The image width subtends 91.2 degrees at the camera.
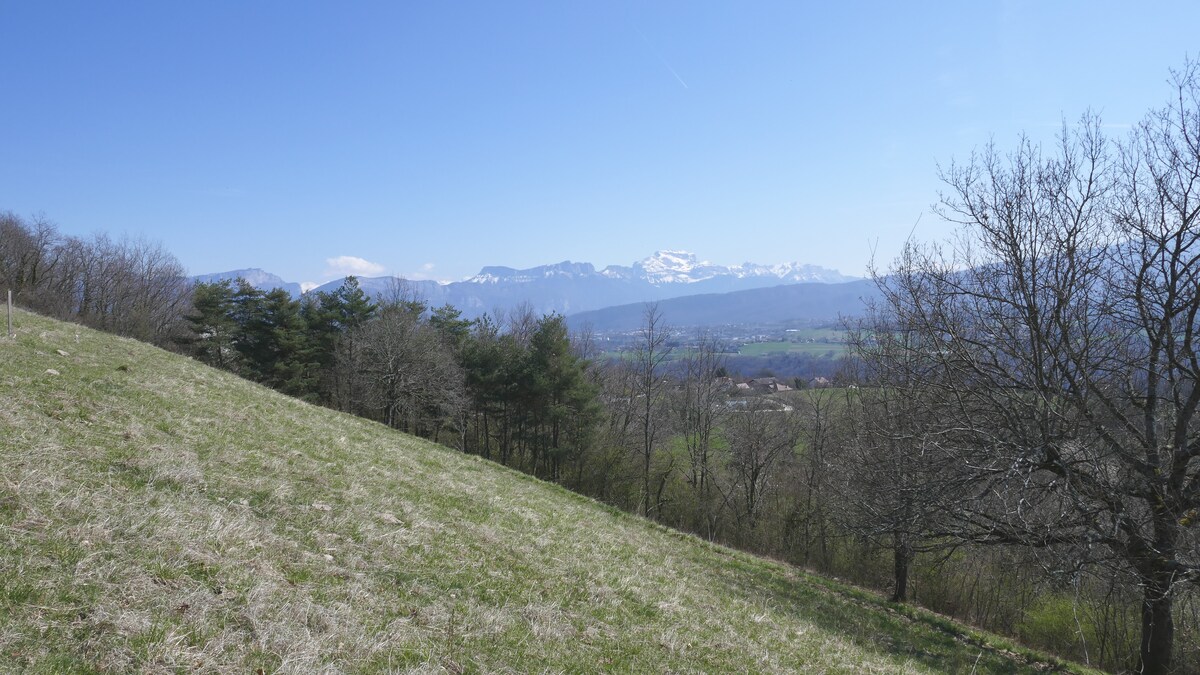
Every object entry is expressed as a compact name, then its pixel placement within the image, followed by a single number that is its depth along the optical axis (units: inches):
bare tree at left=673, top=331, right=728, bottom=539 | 1692.9
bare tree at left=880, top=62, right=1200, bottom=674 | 416.8
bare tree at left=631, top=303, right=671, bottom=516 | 1694.1
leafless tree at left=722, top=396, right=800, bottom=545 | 1651.1
